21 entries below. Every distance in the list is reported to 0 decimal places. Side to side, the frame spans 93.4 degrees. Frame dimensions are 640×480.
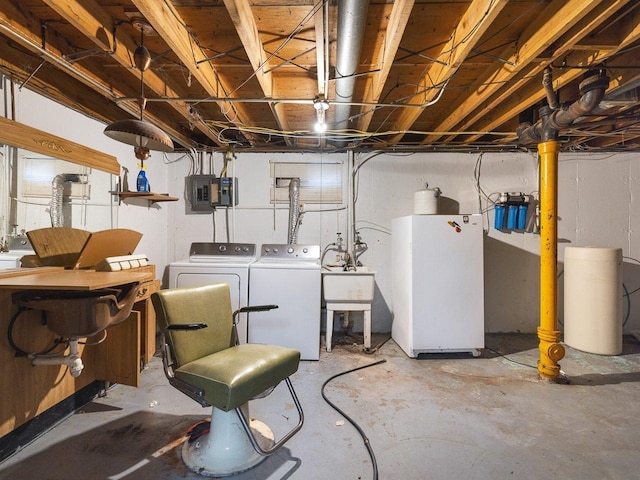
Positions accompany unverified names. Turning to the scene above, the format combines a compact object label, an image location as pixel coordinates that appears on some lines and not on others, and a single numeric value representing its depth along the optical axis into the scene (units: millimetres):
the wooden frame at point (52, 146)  1740
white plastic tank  2820
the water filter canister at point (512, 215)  3396
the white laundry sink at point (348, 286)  2920
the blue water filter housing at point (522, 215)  3385
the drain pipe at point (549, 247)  2372
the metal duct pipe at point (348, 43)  1380
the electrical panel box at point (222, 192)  3469
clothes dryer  2768
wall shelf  2711
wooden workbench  1523
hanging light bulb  2160
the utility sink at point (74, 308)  1436
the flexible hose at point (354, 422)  1523
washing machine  2752
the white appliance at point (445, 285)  2822
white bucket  3188
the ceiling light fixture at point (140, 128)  1638
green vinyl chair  1400
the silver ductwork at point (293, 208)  3428
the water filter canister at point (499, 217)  3389
